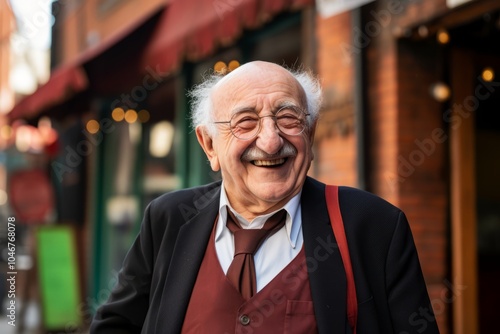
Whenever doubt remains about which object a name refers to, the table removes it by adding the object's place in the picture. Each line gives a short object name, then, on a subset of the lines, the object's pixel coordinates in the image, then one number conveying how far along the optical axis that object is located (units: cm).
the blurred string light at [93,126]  966
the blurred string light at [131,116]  866
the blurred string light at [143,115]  835
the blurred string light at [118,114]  899
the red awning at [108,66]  627
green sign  740
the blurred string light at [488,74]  460
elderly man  185
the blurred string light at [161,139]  779
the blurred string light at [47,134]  1035
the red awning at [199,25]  443
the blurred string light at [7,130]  968
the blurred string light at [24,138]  1073
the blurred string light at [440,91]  446
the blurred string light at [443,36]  426
